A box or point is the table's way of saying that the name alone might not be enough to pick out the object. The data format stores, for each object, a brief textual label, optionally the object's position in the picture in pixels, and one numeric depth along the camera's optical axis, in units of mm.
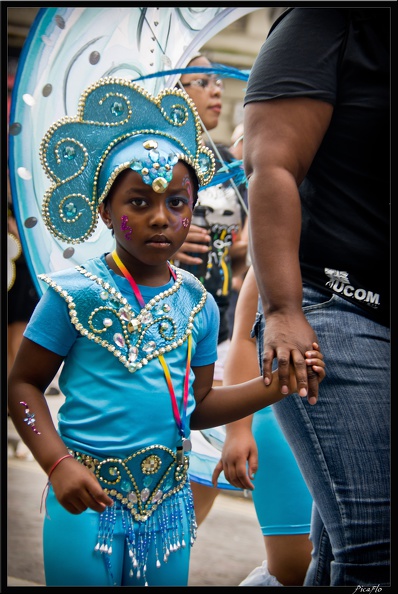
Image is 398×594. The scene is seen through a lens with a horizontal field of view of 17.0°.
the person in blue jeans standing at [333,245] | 1707
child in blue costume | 1725
